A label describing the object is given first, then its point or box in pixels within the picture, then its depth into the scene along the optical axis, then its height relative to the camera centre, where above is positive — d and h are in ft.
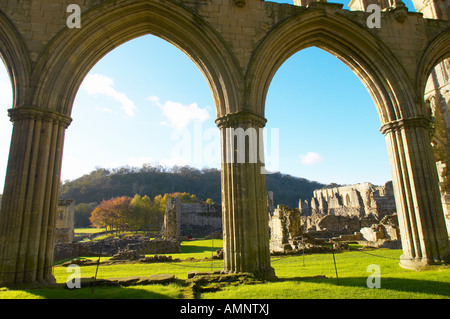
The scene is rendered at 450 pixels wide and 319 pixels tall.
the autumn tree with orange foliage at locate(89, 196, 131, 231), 135.23 +6.07
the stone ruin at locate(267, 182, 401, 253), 46.22 -0.15
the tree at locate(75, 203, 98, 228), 166.81 +7.57
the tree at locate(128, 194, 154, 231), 138.00 +5.40
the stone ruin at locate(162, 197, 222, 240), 108.27 +2.16
